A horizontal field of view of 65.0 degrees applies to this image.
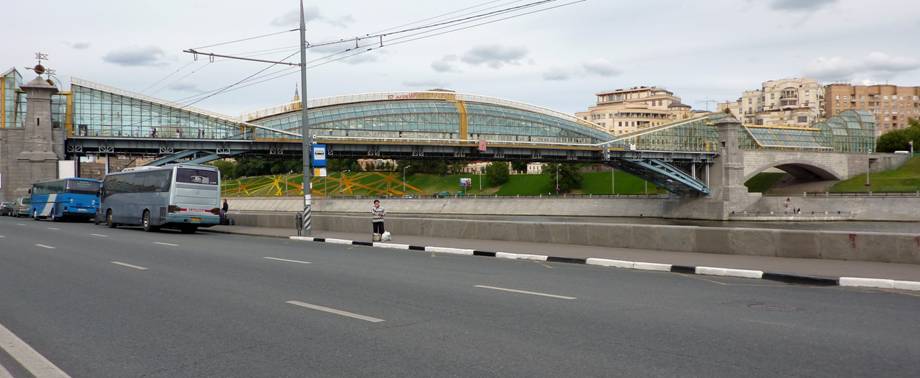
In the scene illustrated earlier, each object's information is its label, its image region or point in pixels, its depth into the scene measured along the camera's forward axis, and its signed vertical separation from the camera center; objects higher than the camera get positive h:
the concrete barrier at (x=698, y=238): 15.49 -1.25
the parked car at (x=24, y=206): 53.22 -0.63
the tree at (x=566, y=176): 104.56 +2.45
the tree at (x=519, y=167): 125.35 +4.64
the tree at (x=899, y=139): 117.19 +8.49
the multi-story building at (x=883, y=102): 173.62 +21.34
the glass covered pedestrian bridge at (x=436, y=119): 82.81 +9.24
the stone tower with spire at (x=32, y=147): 61.12 +4.38
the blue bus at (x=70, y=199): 45.38 -0.10
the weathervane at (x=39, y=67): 64.19 +11.62
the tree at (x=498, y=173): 111.88 +3.18
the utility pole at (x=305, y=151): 28.42 +1.79
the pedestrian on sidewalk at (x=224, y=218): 38.53 -1.19
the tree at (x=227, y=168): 153.95 +6.12
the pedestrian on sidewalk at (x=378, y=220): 25.47 -0.91
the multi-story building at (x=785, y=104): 163.25 +22.47
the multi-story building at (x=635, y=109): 167.50 +20.00
